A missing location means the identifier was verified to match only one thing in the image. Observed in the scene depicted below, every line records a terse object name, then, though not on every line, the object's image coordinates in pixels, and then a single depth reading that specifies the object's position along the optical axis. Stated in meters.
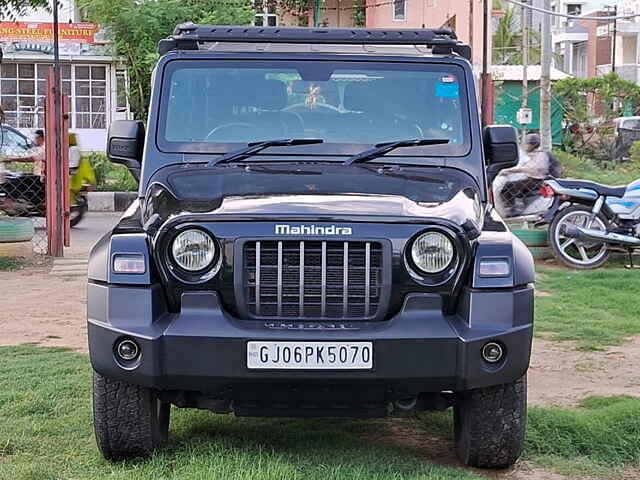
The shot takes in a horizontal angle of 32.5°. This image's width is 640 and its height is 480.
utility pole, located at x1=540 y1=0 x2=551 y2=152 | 19.47
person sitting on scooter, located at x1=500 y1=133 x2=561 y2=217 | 12.55
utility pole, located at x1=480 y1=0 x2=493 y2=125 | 11.57
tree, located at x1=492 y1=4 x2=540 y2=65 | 43.09
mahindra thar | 4.27
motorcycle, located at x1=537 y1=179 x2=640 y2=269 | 11.45
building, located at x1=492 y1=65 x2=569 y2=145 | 31.31
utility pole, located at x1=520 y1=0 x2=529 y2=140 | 29.70
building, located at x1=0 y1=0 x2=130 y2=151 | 31.95
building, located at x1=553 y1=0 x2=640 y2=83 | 54.56
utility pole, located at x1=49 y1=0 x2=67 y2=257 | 12.09
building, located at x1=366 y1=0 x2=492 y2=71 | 31.09
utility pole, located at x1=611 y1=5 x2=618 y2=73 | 50.59
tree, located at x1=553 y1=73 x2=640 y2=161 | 28.69
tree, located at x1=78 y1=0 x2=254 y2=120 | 25.05
